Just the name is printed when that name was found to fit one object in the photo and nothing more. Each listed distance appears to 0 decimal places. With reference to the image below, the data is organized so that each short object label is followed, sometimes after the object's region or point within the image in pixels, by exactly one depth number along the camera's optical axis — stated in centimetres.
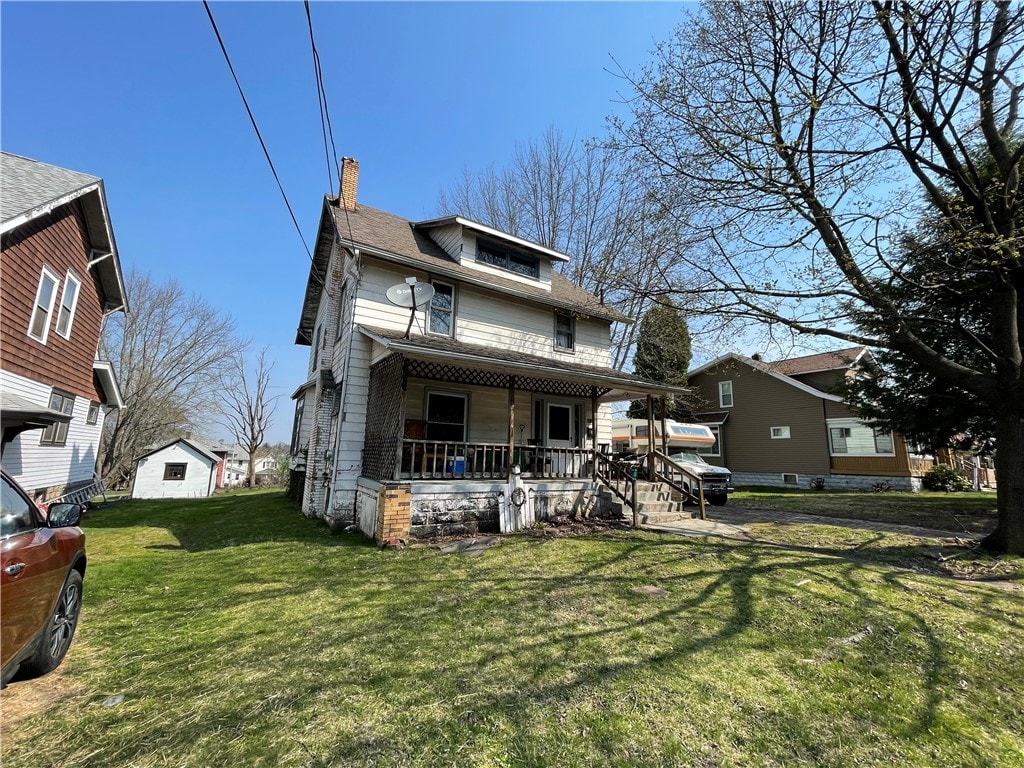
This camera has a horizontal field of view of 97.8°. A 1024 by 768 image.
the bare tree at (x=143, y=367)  2705
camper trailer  2072
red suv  271
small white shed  2157
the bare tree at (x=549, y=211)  2052
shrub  1927
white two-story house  898
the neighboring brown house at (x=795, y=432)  2008
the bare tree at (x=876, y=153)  664
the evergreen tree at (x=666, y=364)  2058
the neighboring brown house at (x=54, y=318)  894
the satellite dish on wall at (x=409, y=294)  1012
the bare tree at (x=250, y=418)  3161
